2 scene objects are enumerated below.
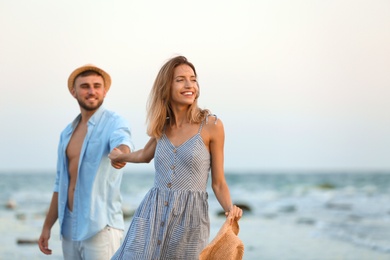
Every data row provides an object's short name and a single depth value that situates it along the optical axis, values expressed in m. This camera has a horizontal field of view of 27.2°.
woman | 3.64
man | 4.74
